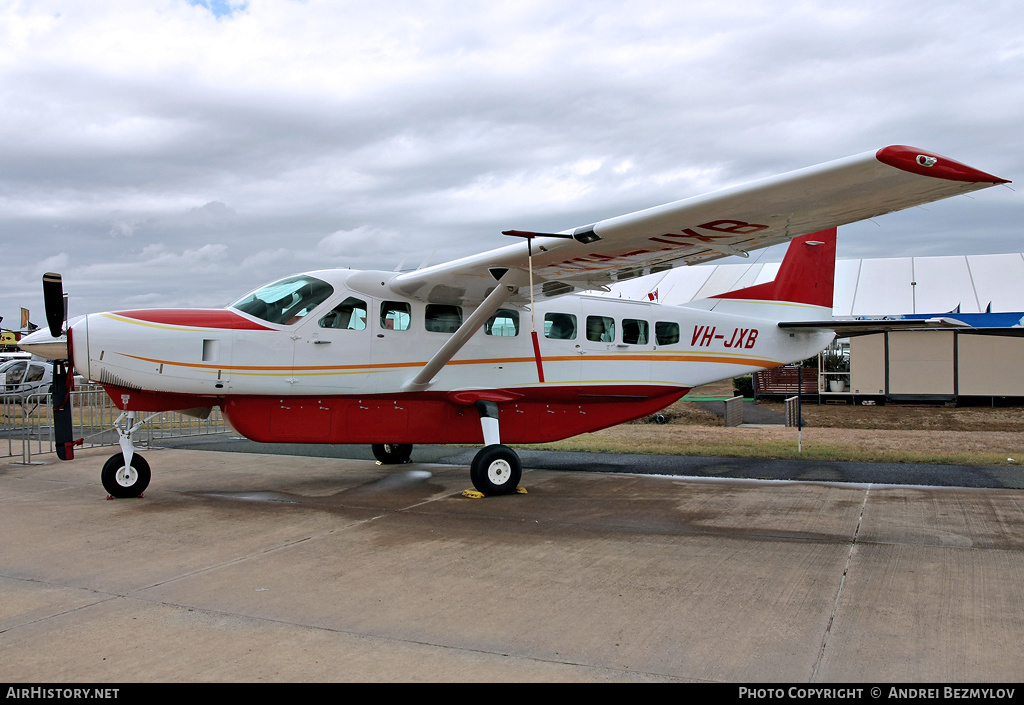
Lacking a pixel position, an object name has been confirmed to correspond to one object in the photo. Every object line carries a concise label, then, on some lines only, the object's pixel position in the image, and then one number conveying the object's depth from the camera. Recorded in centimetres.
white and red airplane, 741
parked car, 2525
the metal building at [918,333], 2477
